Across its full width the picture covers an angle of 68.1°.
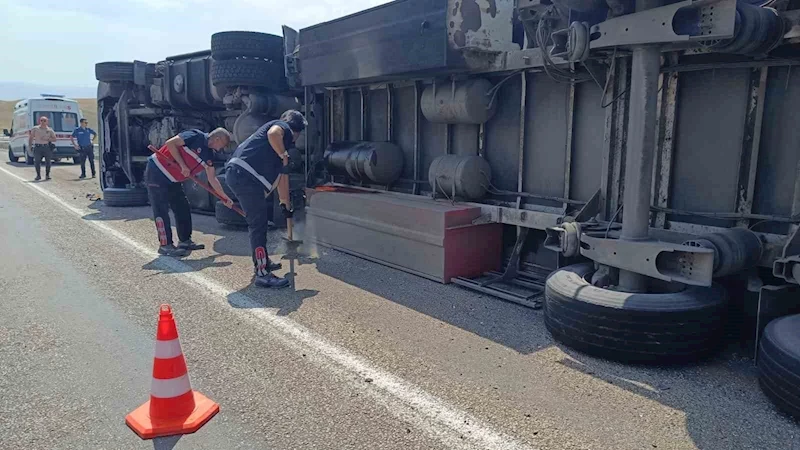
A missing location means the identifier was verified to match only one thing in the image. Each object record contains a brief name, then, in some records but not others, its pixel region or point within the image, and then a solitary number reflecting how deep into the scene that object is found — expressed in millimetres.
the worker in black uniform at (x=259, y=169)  5789
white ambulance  22688
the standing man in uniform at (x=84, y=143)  18375
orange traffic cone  2996
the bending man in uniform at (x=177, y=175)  7101
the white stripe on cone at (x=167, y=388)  3035
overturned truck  3654
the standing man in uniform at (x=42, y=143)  16656
